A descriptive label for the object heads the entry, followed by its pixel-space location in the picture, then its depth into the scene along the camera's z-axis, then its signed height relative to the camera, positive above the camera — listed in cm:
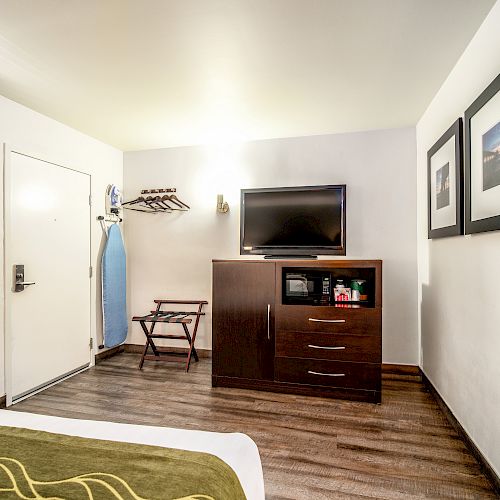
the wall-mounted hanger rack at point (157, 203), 425 +52
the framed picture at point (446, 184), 236 +45
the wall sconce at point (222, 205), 411 +47
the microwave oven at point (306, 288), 337 -38
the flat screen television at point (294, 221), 363 +27
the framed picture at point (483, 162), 181 +45
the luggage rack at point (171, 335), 385 -88
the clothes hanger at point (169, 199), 416 +54
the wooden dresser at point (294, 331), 306 -72
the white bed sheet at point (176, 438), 129 -72
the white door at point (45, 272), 304 -22
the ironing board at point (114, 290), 405 -48
